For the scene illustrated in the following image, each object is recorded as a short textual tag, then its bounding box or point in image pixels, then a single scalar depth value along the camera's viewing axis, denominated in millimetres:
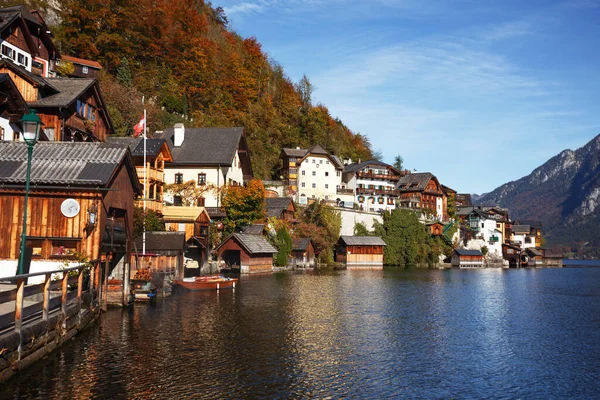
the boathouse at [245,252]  69781
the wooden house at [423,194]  125500
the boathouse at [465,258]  116200
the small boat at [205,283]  46188
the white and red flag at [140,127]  48722
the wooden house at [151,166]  53281
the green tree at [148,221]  45938
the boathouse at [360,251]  98562
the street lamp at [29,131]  19469
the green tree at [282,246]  79188
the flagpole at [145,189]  44809
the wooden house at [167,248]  45584
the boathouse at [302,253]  85312
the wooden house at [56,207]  28188
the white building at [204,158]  72750
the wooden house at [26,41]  49562
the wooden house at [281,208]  85562
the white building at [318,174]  110000
